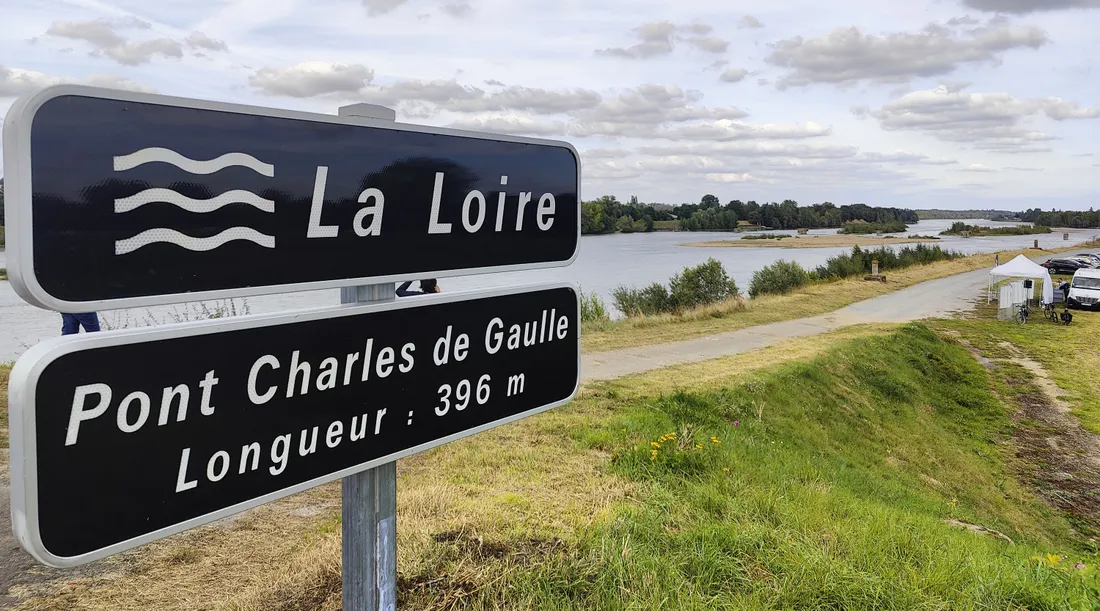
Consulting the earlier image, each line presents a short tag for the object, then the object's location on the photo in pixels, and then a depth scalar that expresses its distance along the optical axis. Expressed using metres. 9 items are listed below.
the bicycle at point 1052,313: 22.55
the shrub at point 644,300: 21.34
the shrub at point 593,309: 16.61
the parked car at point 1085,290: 25.03
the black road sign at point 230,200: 1.07
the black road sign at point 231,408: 1.09
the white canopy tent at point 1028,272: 23.20
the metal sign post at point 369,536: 1.70
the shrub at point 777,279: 28.08
